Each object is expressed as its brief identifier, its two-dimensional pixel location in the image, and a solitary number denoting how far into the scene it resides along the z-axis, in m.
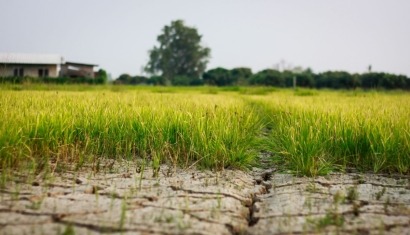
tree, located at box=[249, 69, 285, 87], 33.22
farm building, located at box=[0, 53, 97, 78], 27.73
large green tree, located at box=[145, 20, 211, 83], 55.09
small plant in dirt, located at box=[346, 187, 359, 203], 1.78
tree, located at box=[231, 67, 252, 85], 43.12
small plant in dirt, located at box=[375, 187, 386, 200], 1.84
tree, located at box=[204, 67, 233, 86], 42.28
